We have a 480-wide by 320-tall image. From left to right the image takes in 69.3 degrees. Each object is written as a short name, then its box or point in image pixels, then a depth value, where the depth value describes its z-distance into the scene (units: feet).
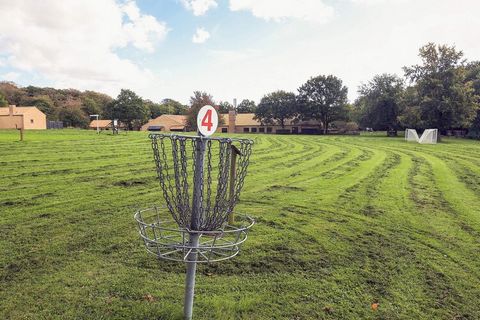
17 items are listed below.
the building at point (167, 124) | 240.32
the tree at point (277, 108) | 216.95
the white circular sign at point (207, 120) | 9.29
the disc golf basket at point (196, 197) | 9.72
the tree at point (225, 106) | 261.13
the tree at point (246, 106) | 290.97
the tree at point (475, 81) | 143.74
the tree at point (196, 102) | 165.64
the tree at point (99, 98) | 279.28
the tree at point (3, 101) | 223.04
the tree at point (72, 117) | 244.01
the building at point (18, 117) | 178.43
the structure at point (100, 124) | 265.34
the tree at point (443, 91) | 118.32
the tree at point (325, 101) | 202.39
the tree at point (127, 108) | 203.82
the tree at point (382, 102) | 165.71
